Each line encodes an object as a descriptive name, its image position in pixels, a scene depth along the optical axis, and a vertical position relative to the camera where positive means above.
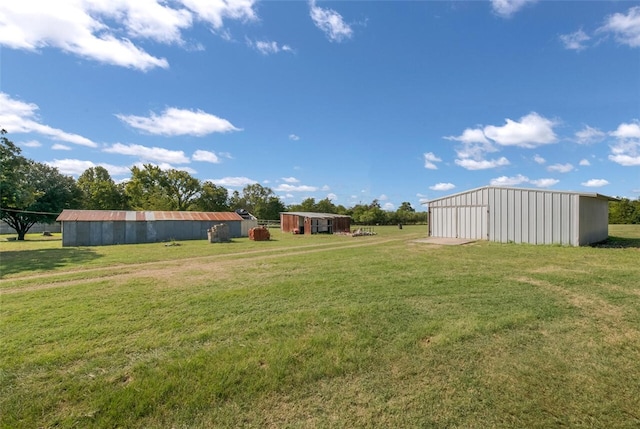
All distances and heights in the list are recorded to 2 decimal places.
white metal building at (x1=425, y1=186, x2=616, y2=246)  15.71 +0.25
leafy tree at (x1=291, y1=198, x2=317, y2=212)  58.16 +2.67
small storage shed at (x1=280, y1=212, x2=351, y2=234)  31.94 -0.48
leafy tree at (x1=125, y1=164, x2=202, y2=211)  46.69 +4.81
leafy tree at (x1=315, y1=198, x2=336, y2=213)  58.62 +2.51
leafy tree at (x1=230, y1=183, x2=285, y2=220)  60.78 +3.46
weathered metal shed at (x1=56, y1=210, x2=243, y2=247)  22.11 -0.68
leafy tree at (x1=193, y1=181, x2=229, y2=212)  52.19 +3.35
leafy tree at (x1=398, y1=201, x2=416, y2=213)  64.95 +2.86
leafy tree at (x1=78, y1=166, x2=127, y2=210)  46.97 +3.36
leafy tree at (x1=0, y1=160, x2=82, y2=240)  28.36 +1.85
